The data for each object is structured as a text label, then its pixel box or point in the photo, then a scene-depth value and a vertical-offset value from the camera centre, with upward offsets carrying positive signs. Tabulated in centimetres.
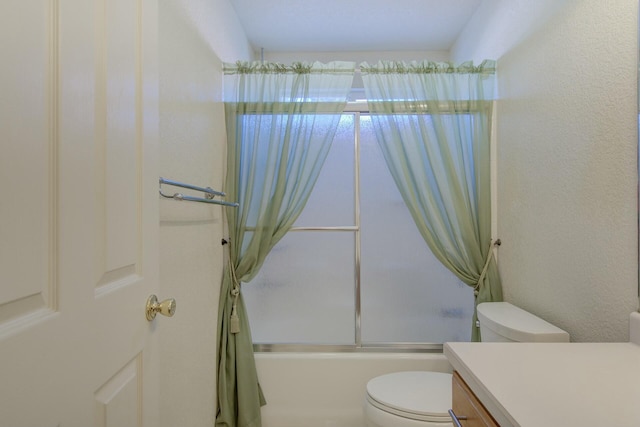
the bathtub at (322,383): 188 -97
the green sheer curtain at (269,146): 189 +41
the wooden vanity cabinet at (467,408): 72 -47
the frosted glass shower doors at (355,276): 199 -37
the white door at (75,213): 44 +1
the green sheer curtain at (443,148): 188 +39
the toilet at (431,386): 126 -78
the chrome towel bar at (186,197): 110 +8
